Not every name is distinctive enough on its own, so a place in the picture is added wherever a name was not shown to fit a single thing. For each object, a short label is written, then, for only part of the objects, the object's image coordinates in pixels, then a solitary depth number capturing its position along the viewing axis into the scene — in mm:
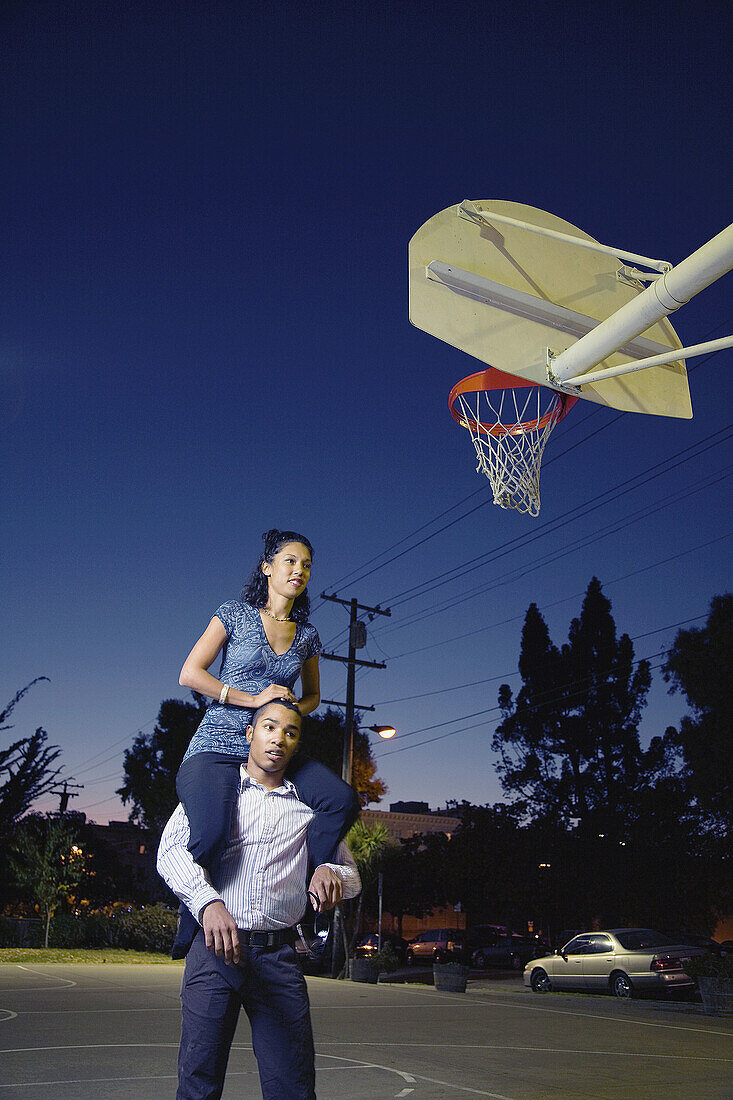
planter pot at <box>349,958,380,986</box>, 20391
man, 3020
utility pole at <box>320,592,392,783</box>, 22422
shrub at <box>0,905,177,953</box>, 28172
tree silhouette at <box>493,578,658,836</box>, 33750
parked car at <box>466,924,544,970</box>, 32688
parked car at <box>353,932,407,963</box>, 29047
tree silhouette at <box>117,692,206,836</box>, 36762
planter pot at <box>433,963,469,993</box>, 18375
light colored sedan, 18047
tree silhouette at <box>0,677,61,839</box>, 15344
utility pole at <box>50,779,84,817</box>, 51250
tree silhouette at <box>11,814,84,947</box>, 26844
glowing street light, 21647
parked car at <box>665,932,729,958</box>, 27008
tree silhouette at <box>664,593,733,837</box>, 22719
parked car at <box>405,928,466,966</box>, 31500
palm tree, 21062
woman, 3102
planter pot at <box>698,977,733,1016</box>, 14977
